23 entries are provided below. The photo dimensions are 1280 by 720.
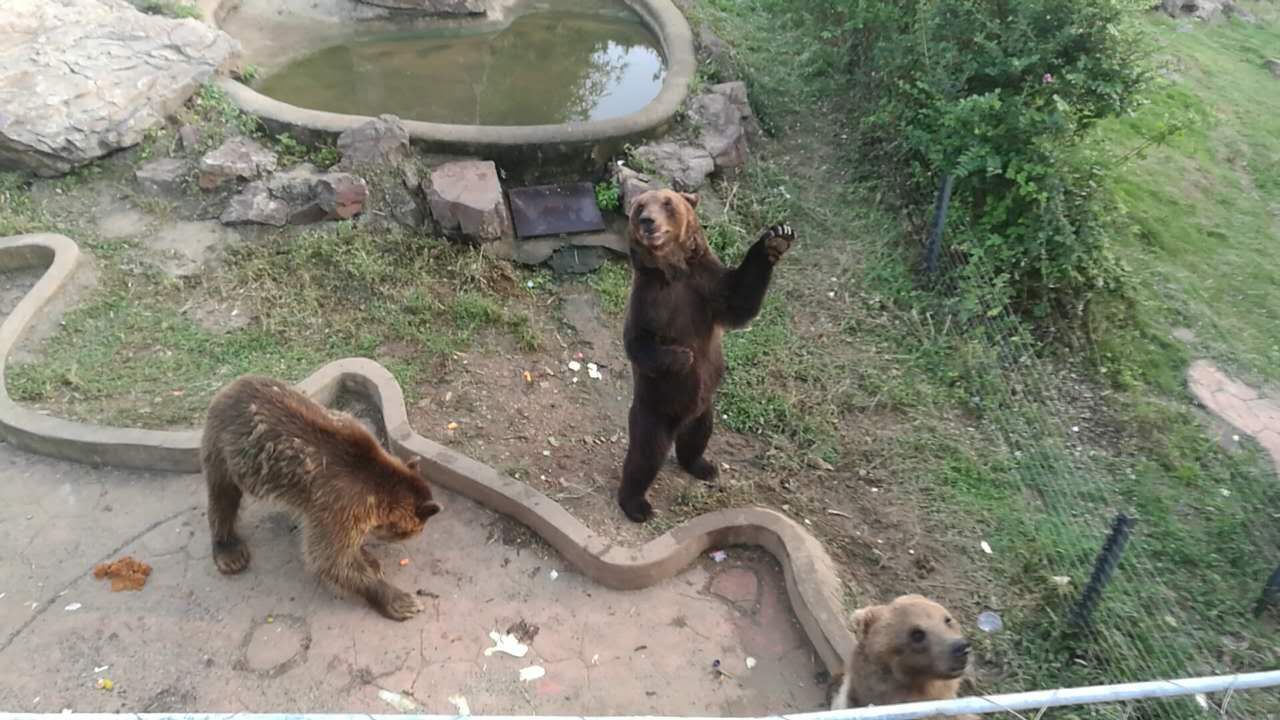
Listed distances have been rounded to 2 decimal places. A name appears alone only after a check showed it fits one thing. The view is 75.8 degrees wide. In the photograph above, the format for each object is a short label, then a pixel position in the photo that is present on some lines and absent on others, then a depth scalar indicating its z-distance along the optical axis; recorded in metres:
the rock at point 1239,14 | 12.76
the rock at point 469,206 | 7.00
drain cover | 7.22
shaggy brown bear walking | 4.21
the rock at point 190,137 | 7.67
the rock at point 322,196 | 7.11
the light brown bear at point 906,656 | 3.43
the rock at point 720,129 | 8.02
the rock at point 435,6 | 10.73
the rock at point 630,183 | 7.19
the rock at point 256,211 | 7.06
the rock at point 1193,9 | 12.62
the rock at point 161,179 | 7.44
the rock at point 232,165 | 7.32
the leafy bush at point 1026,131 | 6.48
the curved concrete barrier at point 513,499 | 4.52
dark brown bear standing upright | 4.16
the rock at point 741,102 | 8.55
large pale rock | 7.52
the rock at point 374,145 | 7.32
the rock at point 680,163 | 7.62
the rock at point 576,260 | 7.16
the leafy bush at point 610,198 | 7.45
